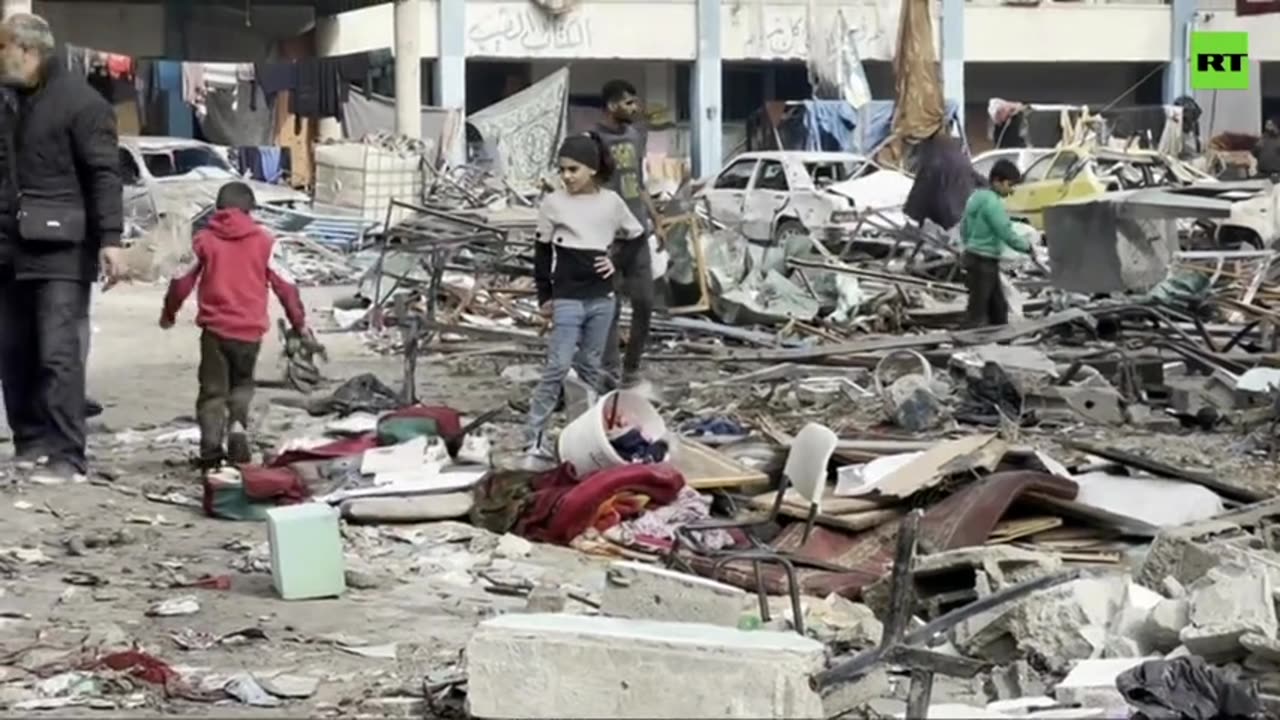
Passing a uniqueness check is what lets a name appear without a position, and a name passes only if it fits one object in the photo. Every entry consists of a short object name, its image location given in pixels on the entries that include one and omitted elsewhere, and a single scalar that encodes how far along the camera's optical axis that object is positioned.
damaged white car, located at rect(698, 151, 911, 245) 25.62
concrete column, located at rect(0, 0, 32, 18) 29.36
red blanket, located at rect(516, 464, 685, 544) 8.34
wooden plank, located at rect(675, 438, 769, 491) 8.82
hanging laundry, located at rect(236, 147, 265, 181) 33.09
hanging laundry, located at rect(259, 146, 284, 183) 33.34
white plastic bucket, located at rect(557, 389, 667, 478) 8.75
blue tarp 37.97
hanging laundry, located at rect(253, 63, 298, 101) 33.72
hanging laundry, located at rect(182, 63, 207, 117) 33.50
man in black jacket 9.09
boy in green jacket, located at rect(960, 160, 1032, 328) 14.98
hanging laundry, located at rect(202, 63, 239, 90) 33.69
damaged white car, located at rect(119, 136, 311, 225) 24.92
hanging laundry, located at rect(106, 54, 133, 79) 31.77
